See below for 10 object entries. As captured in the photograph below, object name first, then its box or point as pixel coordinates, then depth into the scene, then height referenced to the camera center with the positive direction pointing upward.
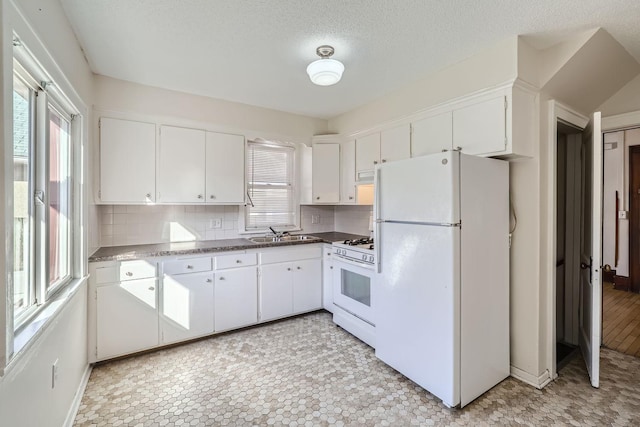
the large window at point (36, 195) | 1.43 +0.10
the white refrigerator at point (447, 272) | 1.97 -0.44
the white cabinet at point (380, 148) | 3.00 +0.71
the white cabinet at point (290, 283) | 3.26 -0.82
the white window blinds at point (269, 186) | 3.76 +0.34
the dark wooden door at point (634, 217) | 4.45 -0.07
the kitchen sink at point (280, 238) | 3.66 -0.33
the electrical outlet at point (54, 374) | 1.56 -0.87
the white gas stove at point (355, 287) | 2.81 -0.78
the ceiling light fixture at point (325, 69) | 2.23 +1.10
